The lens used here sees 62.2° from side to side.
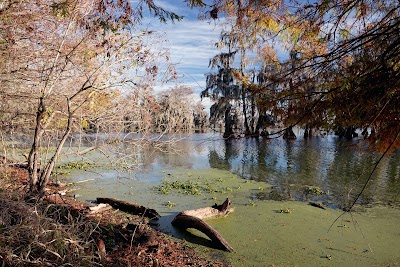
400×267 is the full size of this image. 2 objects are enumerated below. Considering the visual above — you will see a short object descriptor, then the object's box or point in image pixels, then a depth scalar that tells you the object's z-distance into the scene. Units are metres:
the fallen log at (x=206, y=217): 5.38
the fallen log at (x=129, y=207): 6.93
